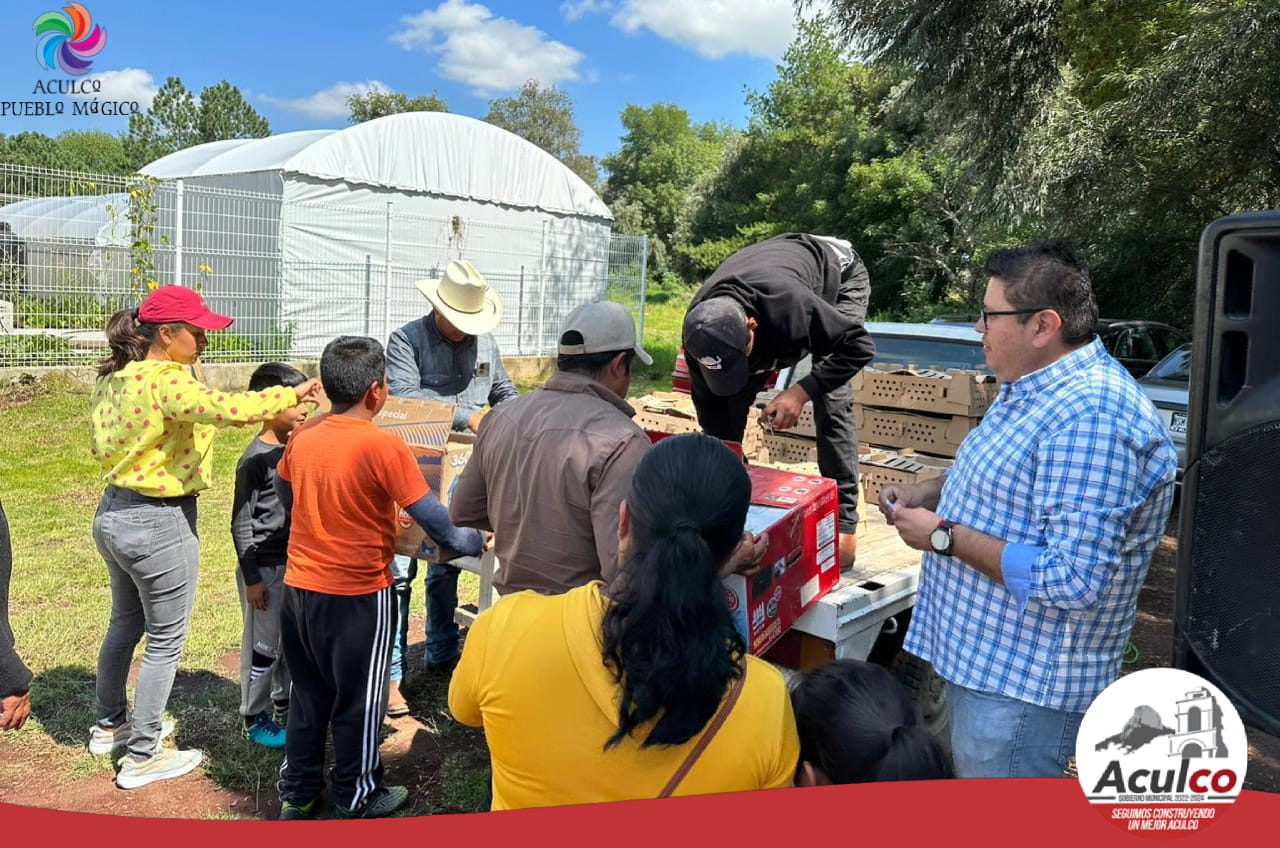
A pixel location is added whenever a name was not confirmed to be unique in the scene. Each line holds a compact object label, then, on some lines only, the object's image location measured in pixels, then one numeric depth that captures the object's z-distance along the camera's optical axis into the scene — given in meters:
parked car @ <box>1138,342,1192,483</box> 7.50
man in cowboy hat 4.71
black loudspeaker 1.94
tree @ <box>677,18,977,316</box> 24.20
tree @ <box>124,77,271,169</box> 49.22
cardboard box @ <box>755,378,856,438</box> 6.29
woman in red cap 3.51
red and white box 2.52
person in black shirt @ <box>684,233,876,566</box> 3.48
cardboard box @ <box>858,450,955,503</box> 5.27
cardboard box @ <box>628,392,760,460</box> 5.76
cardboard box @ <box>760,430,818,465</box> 6.29
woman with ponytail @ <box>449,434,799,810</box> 1.57
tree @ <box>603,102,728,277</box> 47.65
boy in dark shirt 3.71
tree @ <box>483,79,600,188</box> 60.34
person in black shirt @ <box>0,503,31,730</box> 2.43
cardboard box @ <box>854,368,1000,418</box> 6.08
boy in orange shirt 3.13
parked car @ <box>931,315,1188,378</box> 9.50
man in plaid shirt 2.16
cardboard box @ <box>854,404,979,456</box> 6.15
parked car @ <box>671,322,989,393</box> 7.35
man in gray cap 2.45
